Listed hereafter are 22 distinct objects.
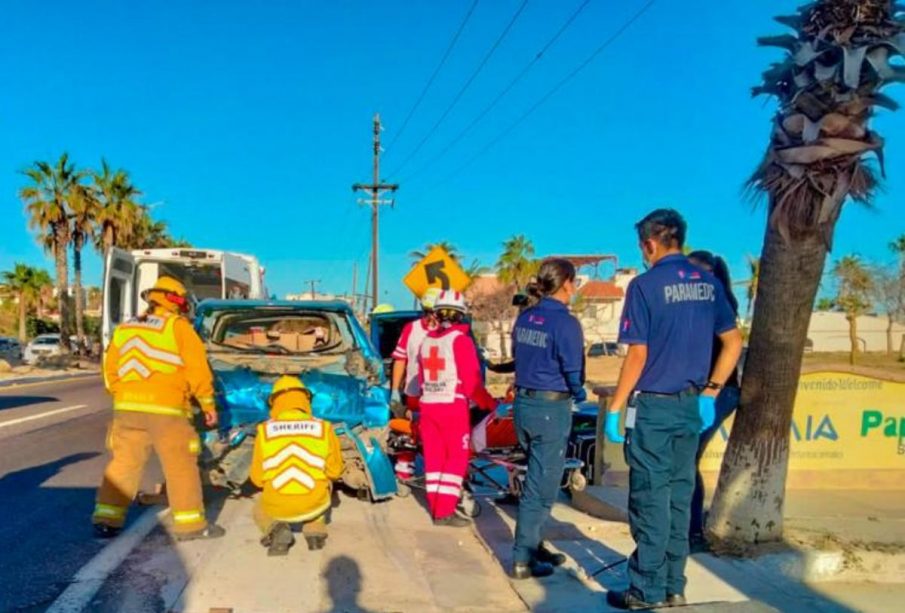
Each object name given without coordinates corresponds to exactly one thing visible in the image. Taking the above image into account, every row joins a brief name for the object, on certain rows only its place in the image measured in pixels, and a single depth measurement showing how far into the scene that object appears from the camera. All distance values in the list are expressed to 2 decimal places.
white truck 13.63
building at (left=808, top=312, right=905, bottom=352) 60.97
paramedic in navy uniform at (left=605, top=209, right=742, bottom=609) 3.87
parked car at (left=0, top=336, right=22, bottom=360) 46.21
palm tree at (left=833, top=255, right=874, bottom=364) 46.72
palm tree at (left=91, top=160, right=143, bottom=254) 36.97
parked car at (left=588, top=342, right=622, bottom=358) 48.69
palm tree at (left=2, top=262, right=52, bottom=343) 64.06
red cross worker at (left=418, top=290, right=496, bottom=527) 5.80
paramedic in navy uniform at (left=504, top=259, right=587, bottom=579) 4.50
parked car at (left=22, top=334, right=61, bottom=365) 37.21
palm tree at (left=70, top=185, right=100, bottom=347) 36.44
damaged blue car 5.99
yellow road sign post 10.34
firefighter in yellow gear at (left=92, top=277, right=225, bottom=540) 5.27
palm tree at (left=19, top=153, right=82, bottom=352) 35.91
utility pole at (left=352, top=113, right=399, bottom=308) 32.59
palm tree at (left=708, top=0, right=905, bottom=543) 4.20
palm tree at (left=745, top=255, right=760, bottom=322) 48.52
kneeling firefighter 4.88
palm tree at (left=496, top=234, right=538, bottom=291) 58.09
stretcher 6.37
